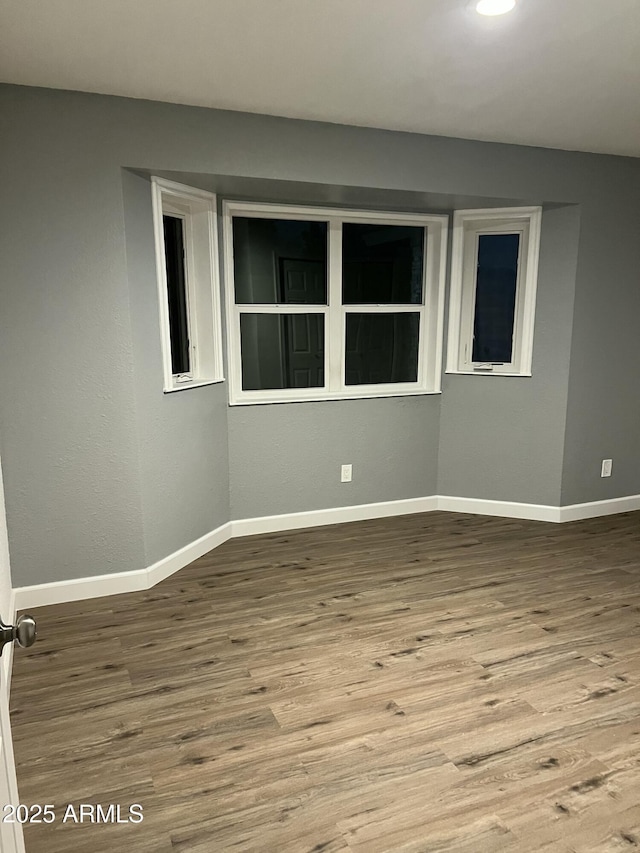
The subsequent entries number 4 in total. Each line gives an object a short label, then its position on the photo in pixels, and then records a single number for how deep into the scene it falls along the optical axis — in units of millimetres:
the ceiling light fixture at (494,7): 2033
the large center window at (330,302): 3879
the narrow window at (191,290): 3465
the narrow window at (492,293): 4148
